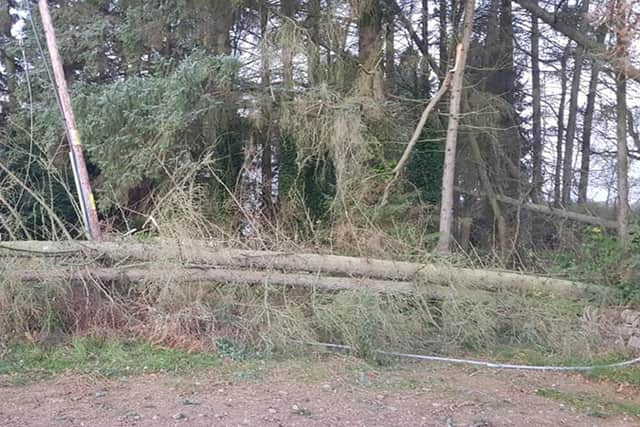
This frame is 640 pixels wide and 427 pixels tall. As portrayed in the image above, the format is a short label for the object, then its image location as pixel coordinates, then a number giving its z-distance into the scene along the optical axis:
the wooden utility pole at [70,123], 7.53
